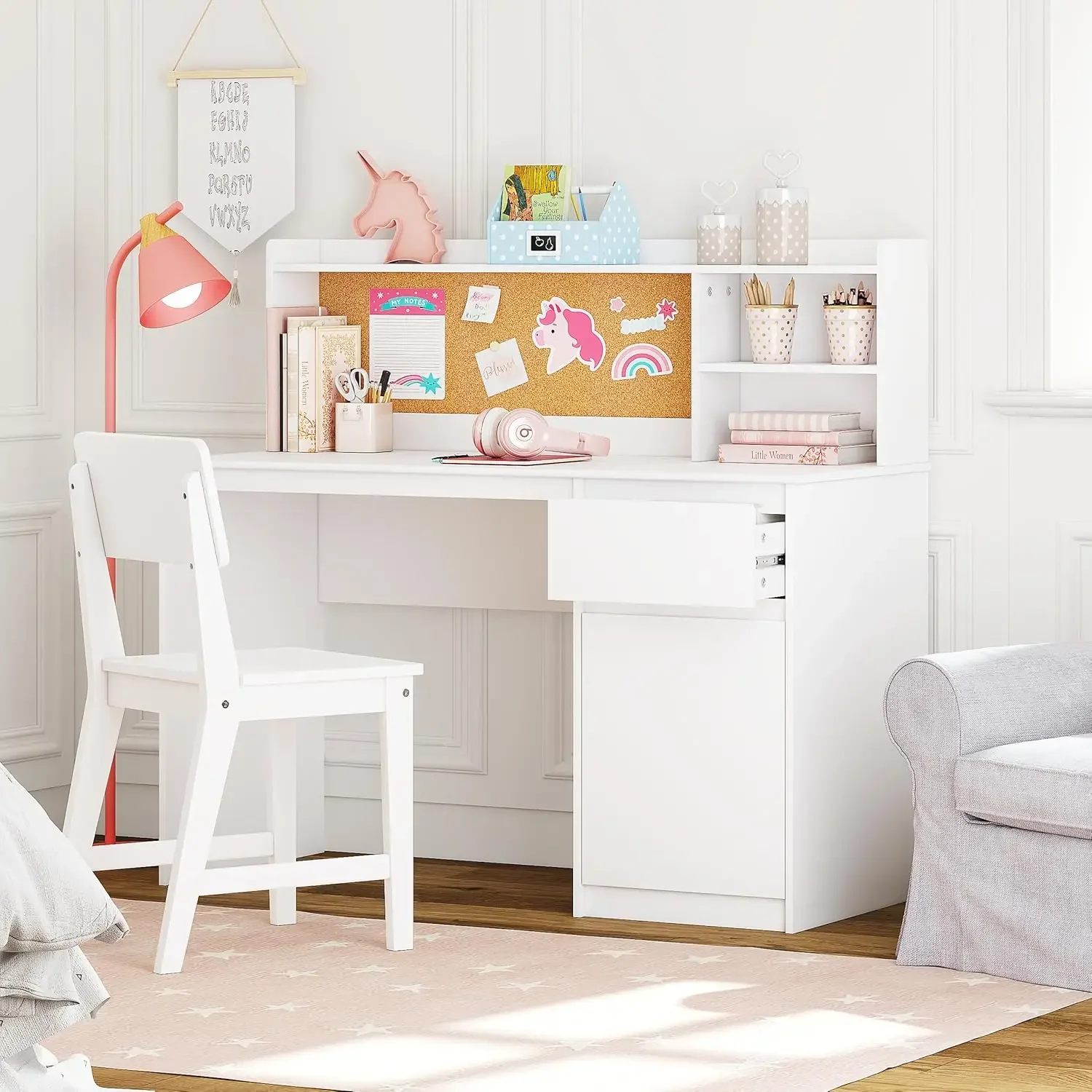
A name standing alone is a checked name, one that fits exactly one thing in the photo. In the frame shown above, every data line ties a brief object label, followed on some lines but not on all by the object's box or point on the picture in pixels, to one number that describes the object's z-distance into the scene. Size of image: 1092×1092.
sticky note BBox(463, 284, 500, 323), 6.50
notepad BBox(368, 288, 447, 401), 6.59
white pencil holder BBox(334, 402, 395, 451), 6.38
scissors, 6.42
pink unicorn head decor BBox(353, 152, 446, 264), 6.45
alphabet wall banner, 6.73
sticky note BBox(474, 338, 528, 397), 6.49
